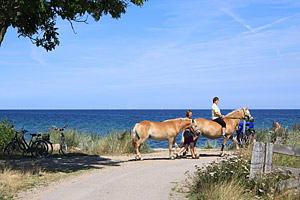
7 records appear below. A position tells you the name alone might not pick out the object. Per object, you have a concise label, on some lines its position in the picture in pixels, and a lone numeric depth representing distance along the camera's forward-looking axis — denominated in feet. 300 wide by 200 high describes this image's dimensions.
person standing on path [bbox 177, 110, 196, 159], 53.26
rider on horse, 53.57
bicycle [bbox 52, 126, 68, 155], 60.34
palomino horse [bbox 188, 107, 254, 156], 54.85
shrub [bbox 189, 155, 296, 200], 28.22
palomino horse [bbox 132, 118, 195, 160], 51.21
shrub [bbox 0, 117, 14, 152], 60.39
